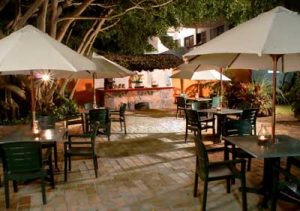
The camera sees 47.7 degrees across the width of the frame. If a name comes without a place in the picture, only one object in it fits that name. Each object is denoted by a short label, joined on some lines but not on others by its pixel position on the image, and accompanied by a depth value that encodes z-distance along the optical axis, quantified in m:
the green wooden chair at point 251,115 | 8.44
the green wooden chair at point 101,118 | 9.17
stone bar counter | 17.81
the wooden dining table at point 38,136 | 5.48
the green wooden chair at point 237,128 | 5.87
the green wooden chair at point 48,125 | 6.10
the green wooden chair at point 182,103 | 13.49
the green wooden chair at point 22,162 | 4.76
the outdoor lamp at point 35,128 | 5.92
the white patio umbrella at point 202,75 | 11.98
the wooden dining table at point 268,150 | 4.24
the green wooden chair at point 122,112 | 10.61
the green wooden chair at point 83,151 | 5.96
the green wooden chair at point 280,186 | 4.09
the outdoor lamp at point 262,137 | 4.73
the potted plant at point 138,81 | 19.19
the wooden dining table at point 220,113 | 8.72
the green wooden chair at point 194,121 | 8.30
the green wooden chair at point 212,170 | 4.39
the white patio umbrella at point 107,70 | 9.19
